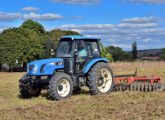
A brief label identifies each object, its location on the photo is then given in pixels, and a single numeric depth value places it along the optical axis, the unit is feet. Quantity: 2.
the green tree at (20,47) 117.39
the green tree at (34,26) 173.68
